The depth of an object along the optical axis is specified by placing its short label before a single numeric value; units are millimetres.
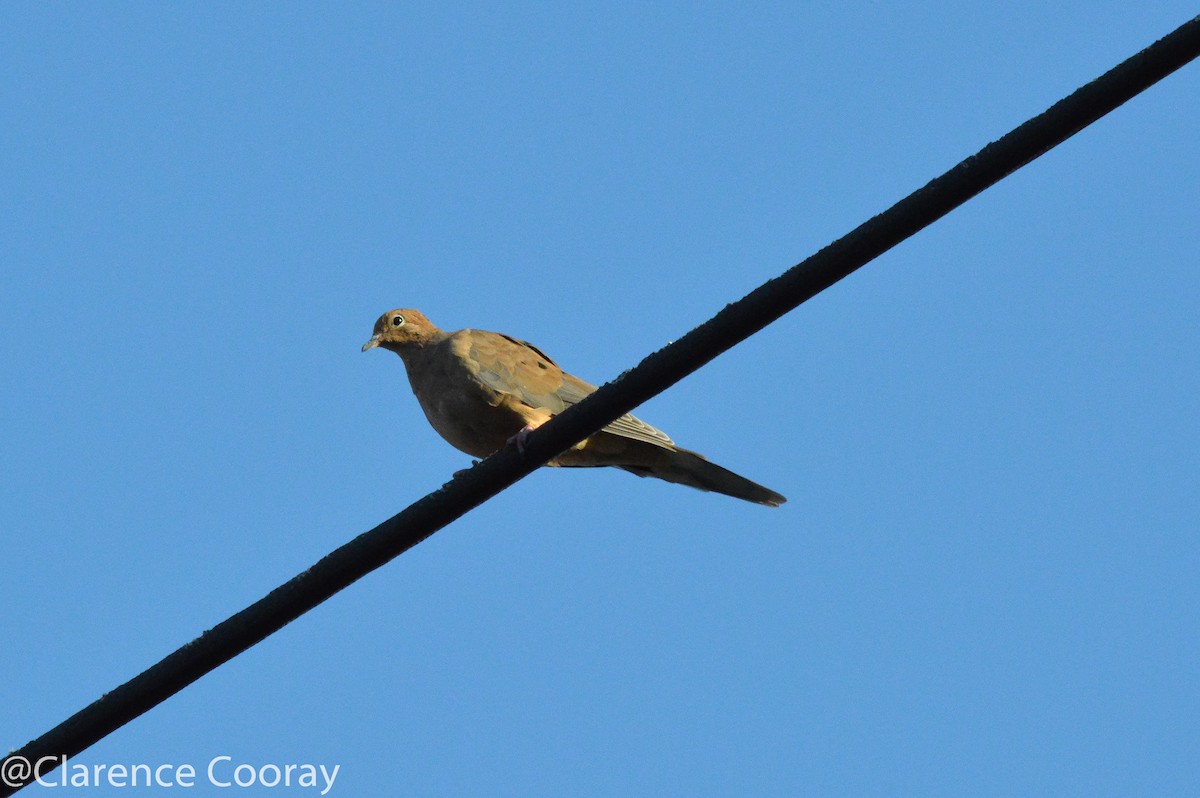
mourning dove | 13141
